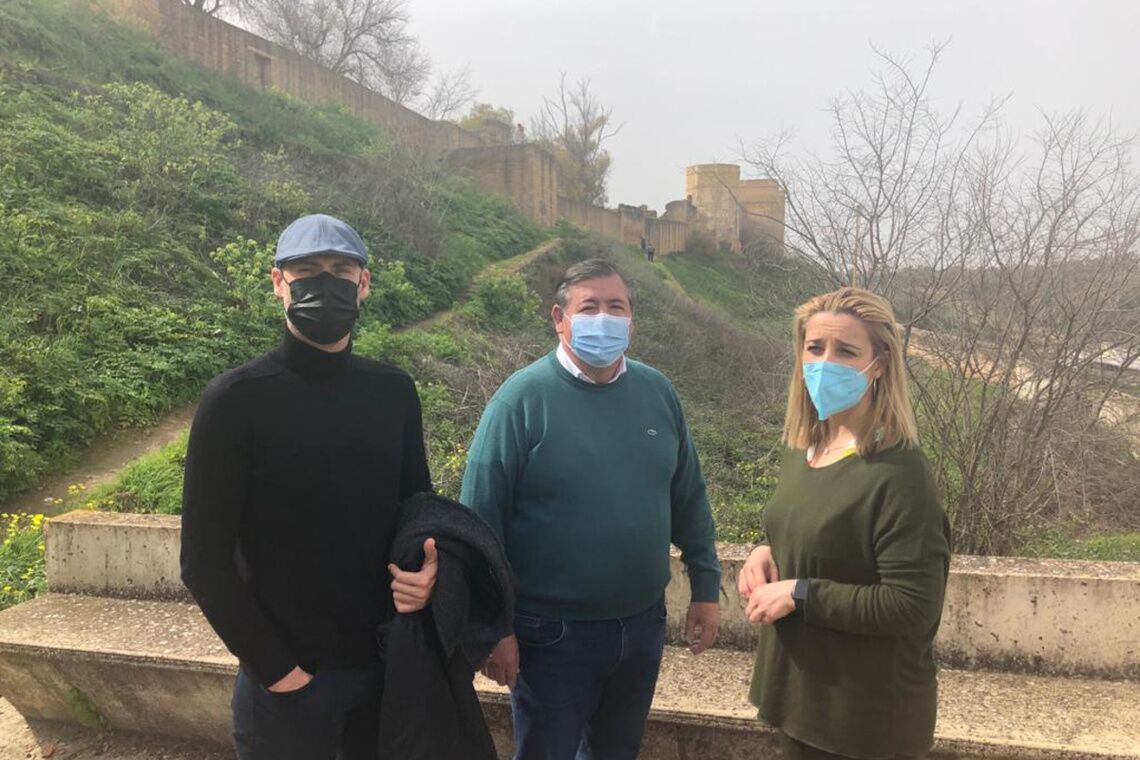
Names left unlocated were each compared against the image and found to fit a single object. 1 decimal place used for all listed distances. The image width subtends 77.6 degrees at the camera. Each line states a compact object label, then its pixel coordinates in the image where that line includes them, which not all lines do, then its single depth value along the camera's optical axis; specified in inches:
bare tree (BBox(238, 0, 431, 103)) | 1198.9
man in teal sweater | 76.8
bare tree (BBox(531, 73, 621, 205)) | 1733.5
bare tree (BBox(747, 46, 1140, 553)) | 192.5
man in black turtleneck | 62.2
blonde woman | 61.0
